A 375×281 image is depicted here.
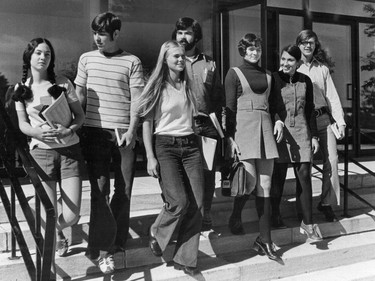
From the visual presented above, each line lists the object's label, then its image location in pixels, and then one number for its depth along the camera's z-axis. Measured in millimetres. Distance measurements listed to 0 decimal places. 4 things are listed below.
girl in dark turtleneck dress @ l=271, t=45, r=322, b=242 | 4773
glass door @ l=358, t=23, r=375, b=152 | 9250
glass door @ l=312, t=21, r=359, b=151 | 8984
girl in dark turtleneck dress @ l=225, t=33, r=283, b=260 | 4457
